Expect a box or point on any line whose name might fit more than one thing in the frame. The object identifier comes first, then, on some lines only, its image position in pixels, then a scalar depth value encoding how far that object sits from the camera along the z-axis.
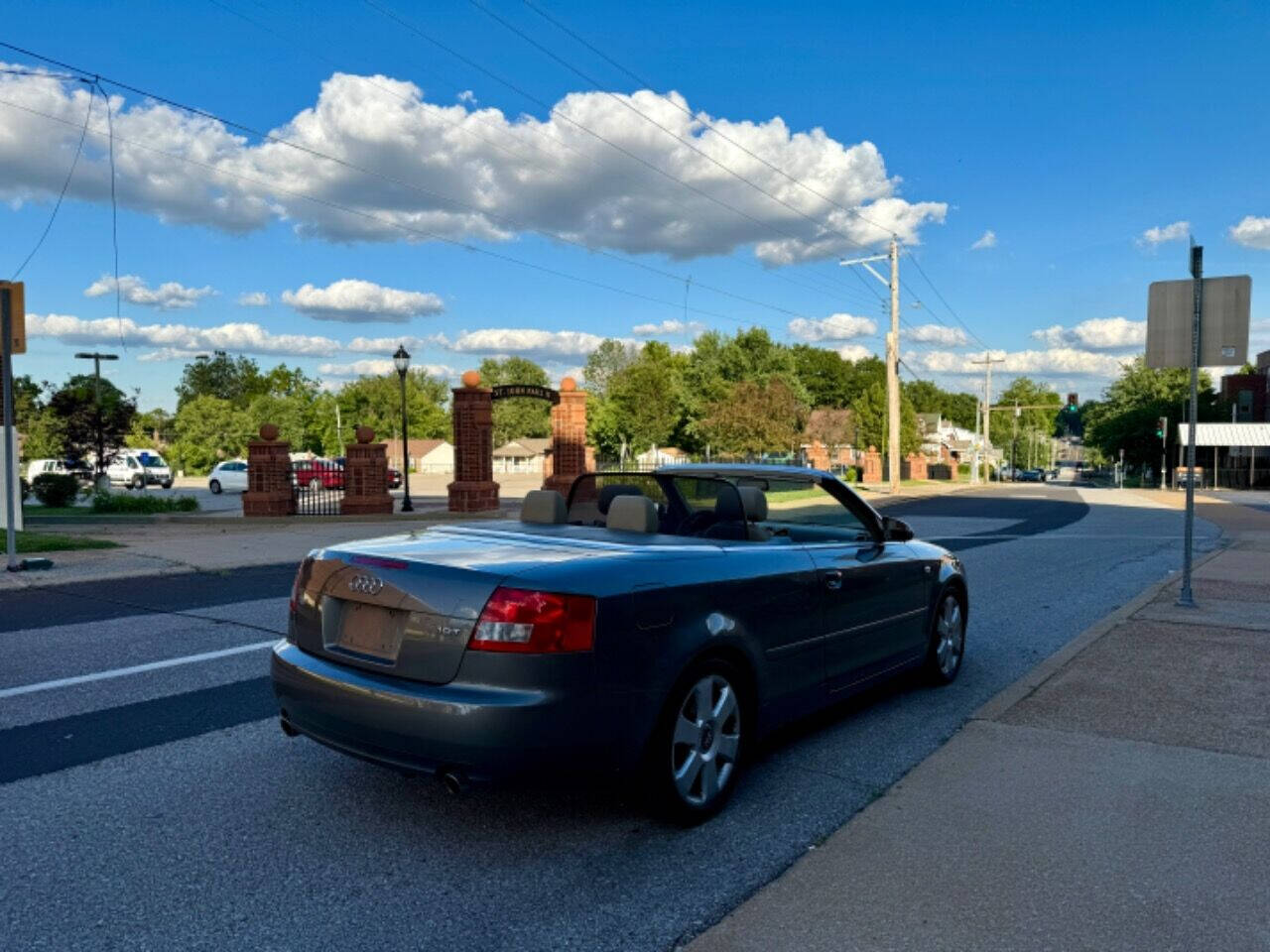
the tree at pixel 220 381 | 140.38
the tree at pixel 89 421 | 24.94
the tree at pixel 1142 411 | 67.62
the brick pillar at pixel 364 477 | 22.06
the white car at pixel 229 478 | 41.66
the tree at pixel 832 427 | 80.50
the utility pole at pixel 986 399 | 67.56
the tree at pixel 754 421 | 51.47
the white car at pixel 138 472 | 42.56
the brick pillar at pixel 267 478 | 21.72
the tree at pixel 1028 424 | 134.38
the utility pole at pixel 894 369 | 39.38
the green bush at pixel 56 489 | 25.77
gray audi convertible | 3.43
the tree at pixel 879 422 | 70.19
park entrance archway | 23.52
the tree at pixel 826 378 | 116.50
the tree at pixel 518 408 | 123.12
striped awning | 54.50
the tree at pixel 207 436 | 80.00
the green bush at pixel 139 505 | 22.95
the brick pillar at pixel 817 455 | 57.16
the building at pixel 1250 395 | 69.44
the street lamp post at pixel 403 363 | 25.72
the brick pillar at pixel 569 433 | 27.17
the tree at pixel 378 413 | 116.06
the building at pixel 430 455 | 111.56
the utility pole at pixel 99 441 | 25.12
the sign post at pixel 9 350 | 10.96
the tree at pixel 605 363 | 109.69
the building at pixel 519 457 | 107.00
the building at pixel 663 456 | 67.38
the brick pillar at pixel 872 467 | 57.06
